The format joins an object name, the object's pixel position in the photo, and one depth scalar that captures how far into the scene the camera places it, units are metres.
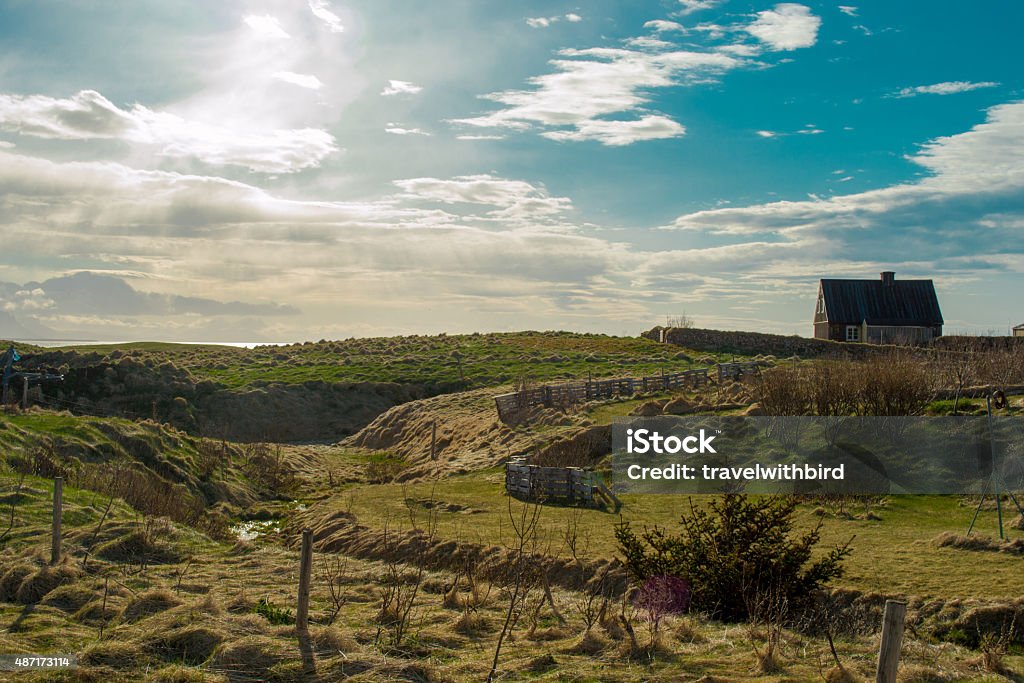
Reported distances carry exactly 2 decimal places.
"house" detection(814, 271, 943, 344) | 59.59
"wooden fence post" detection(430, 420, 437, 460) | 34.44
